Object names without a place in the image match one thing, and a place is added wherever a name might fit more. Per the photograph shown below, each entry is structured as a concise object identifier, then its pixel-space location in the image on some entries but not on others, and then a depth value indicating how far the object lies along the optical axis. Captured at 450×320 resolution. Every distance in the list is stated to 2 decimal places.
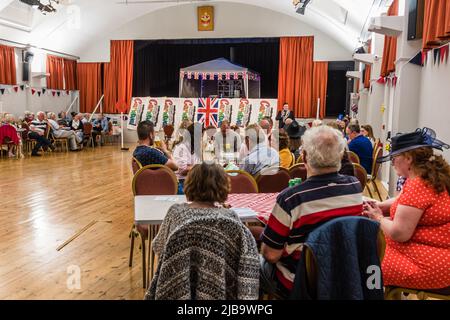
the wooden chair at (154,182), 3.54
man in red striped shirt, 1.93
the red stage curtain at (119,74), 16.91
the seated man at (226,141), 6.15
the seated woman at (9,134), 10.62
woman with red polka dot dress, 2.09
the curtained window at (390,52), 6.91
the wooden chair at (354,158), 5.37
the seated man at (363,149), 6.05
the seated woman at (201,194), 1.92
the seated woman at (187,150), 4.74
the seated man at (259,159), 4.11
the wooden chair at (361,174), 4.40
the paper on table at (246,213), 2.54
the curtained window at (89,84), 17.25
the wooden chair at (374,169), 5.78
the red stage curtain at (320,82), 15.64
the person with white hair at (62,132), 12.63
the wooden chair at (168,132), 9.84
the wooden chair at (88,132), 13.86
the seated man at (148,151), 4.05
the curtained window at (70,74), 16.59
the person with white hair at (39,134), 11.91
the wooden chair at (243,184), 3.47
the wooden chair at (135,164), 4.01
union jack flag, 14.52
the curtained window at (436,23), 3.92
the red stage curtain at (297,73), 15.70
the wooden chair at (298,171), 3.96
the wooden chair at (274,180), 3.83
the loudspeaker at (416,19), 5.39
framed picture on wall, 16.20
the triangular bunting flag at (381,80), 8.80
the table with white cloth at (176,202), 2.52
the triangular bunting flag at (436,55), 4.82
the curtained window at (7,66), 13.17
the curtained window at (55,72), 15.45
